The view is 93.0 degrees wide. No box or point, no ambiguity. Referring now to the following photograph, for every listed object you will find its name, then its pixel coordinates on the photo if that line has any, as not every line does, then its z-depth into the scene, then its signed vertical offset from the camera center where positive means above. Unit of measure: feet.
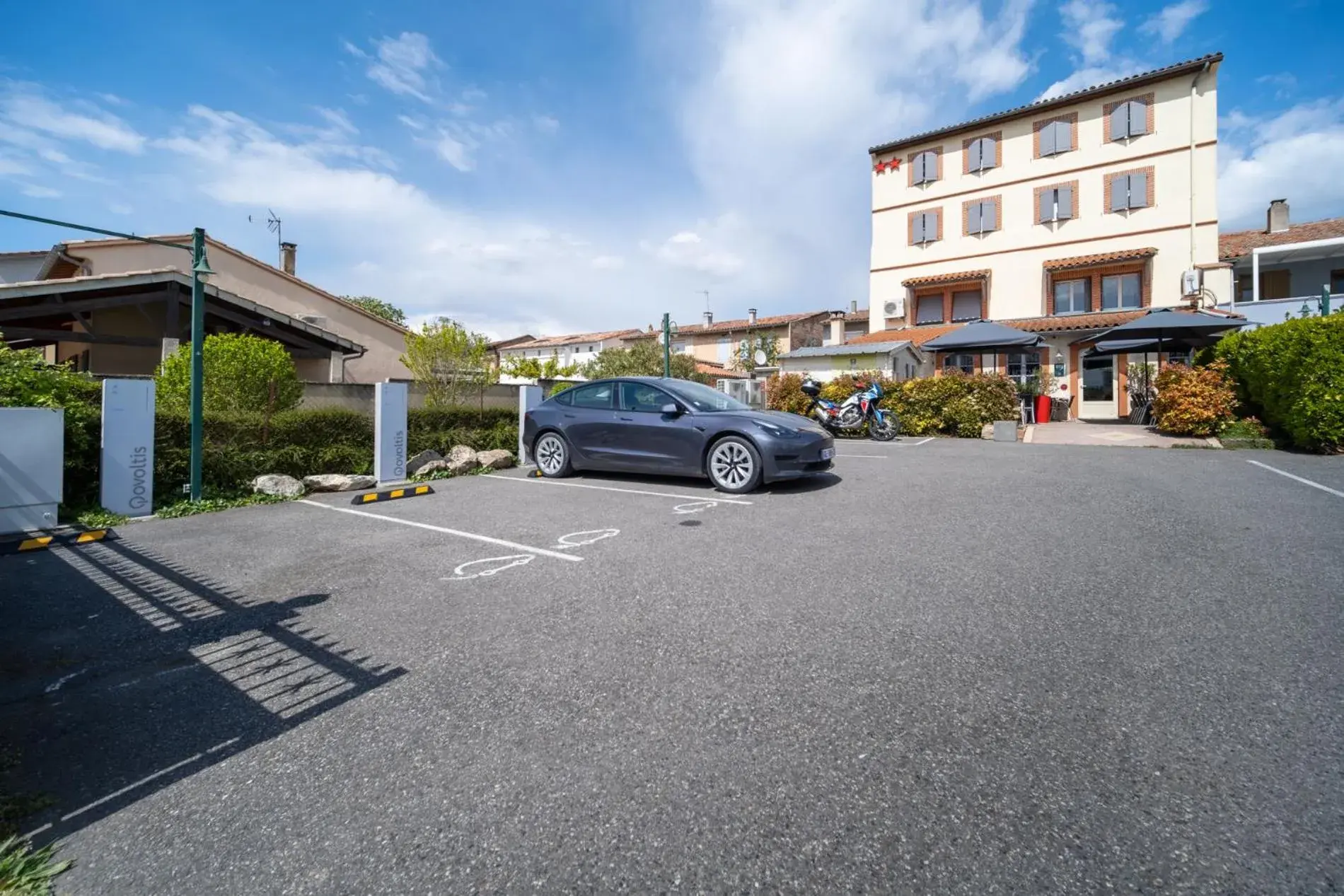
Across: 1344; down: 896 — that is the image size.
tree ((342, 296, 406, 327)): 197.87 +45.97
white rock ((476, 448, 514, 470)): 32.04 -0.38
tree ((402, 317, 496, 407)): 47.29 +7.08
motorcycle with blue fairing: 46.01 +2.93
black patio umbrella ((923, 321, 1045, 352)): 50.83 +9.67
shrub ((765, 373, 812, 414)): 57.26 +5.61
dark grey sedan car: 23.76 +0.76
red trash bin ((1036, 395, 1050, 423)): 60.90 +4.73
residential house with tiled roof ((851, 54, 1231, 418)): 69.56 +29.26
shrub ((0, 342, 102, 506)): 20.61 +1.51
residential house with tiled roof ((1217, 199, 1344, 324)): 63.72 +21.98
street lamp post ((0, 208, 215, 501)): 22.39 +4.08
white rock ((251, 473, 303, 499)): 24.67 -1.40
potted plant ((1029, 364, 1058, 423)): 60.95 +7.31
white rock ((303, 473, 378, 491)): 26.27 -1.35
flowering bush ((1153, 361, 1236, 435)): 40.04 +3.81
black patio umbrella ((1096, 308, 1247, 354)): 44.80 +9.56
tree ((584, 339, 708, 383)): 107.04 +16.88
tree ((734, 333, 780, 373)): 131.95 +22.60
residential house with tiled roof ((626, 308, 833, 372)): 142.51 +28.34
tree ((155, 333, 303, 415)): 31.42 +3.79
